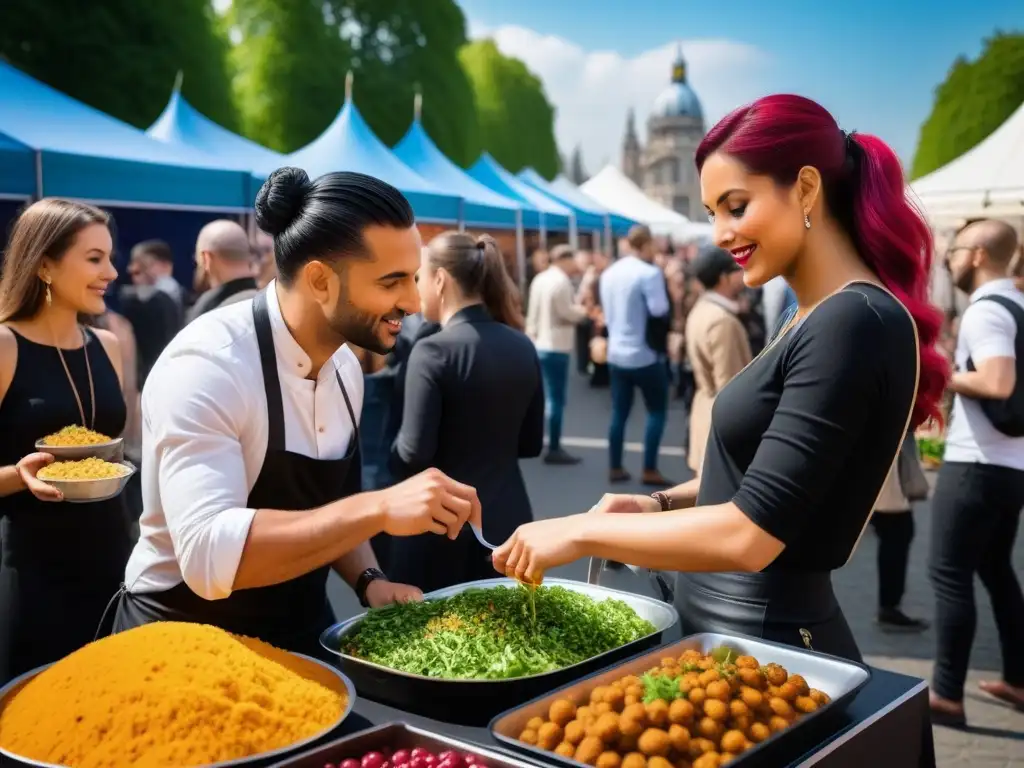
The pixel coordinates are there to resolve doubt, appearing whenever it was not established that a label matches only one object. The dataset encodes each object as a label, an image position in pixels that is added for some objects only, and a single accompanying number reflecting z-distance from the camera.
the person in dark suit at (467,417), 3.84
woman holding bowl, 2.88
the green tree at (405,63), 36.16
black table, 1.63
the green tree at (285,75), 34.00
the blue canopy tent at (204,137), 11.91
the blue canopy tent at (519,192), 18.97
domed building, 124.19
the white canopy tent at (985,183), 11.02
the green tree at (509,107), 60.62
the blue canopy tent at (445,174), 14.96
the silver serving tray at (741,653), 1.60
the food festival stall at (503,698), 1.55
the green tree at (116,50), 23.42
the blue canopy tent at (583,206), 23.23
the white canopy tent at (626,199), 27.92
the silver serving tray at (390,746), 1.54
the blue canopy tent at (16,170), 7.28
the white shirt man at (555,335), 9.57
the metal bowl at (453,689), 1.74
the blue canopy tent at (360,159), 12.05
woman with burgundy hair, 1.76
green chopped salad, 1.83
